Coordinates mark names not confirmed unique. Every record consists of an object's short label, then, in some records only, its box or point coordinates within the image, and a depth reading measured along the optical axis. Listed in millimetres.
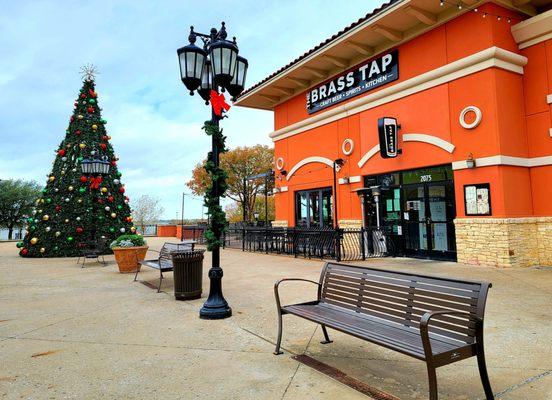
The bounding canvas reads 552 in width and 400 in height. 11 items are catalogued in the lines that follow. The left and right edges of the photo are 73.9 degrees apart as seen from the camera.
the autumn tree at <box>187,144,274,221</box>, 34594
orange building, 9961
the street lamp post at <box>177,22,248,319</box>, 5391
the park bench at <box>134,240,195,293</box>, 7508
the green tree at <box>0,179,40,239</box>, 31156
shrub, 10238
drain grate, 2870
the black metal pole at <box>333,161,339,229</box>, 14309
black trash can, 6406
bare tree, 48000
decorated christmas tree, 14719
